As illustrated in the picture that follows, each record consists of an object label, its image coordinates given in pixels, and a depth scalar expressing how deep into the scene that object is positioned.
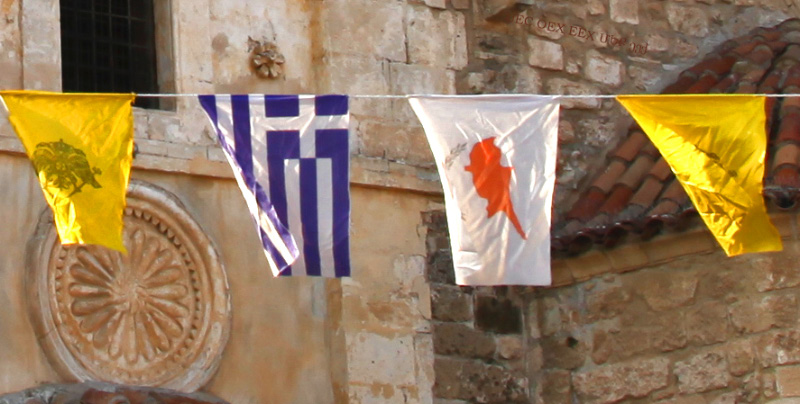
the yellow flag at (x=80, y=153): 15.50
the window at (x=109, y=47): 18.08
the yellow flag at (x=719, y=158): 16.72
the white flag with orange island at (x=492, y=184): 16.67
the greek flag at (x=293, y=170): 16.16
